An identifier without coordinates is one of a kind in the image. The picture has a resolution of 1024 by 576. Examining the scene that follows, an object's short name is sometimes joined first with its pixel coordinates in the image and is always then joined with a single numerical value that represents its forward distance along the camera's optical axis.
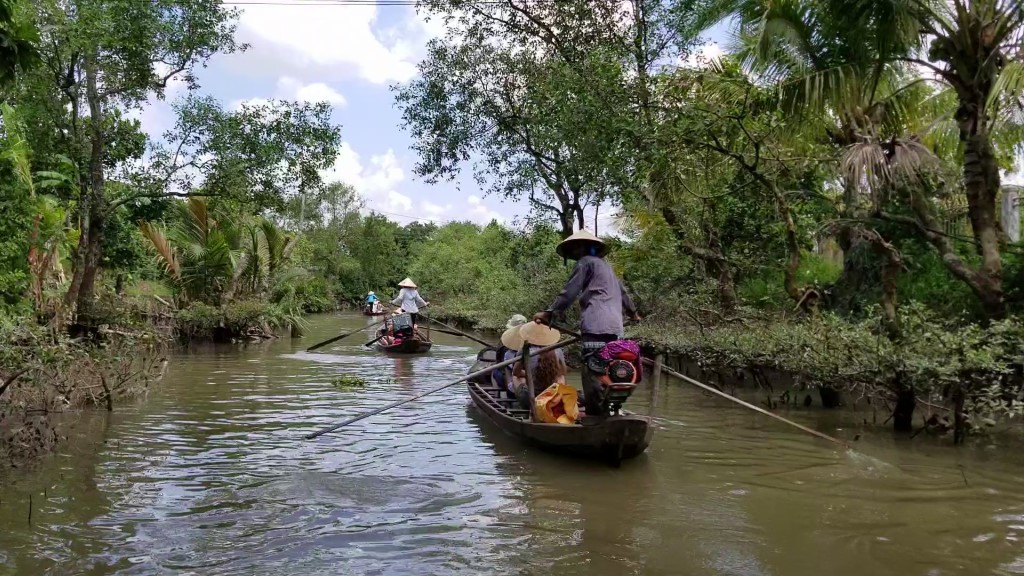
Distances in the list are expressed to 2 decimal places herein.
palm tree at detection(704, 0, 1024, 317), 8.34
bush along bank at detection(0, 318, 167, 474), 6.40
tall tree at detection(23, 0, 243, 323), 10.66
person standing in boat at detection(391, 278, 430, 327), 18.38
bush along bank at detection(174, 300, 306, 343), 19.11
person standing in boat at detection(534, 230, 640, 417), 6.70
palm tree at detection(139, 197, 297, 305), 19.77
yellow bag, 7.27
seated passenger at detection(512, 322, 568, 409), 7.66
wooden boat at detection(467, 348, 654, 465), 6.47
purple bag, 6.52
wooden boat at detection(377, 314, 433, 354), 17.92
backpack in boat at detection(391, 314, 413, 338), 18.03
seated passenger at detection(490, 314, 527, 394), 8.48
